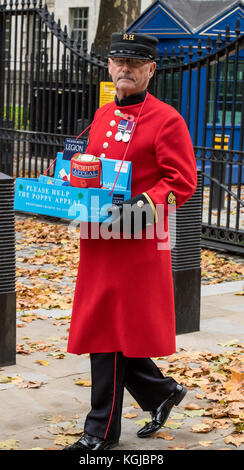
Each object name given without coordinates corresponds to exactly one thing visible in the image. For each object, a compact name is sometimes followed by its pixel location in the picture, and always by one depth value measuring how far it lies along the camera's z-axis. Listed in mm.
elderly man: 4113
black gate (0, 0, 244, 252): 10492
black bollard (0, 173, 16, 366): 5516
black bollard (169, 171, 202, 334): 6574
